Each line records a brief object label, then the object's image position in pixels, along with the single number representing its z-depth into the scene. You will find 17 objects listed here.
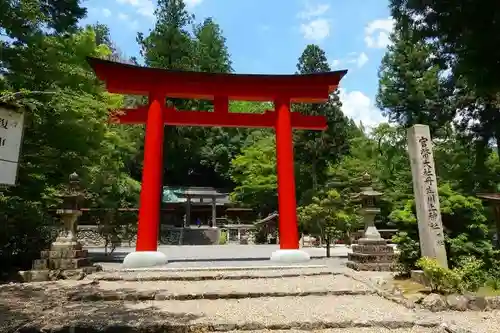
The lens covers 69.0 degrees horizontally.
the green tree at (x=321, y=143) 31.09
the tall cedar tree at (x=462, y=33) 4.74
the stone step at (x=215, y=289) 7.07
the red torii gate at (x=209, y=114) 10.86
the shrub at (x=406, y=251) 8.22
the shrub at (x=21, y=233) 9.54
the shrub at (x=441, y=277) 6.49
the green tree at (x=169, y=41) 28.56
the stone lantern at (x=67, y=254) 9.05
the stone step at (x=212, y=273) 8.89
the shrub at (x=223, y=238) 27.51
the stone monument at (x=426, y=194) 7.36
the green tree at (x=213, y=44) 38.70
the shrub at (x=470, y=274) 6.69
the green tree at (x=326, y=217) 14.48
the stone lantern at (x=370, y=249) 10.19
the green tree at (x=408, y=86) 26.33
